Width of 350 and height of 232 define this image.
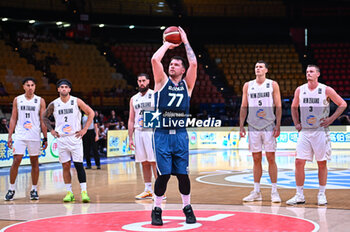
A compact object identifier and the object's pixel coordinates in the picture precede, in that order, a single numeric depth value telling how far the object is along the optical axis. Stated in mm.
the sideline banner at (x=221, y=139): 18844
